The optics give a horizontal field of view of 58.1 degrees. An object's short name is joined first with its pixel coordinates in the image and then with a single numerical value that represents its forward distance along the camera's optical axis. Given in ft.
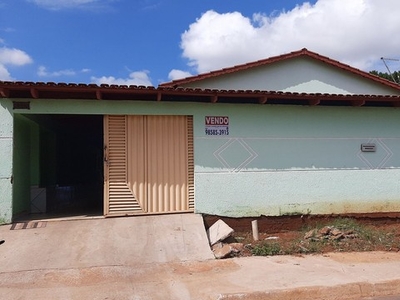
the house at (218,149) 24.93
